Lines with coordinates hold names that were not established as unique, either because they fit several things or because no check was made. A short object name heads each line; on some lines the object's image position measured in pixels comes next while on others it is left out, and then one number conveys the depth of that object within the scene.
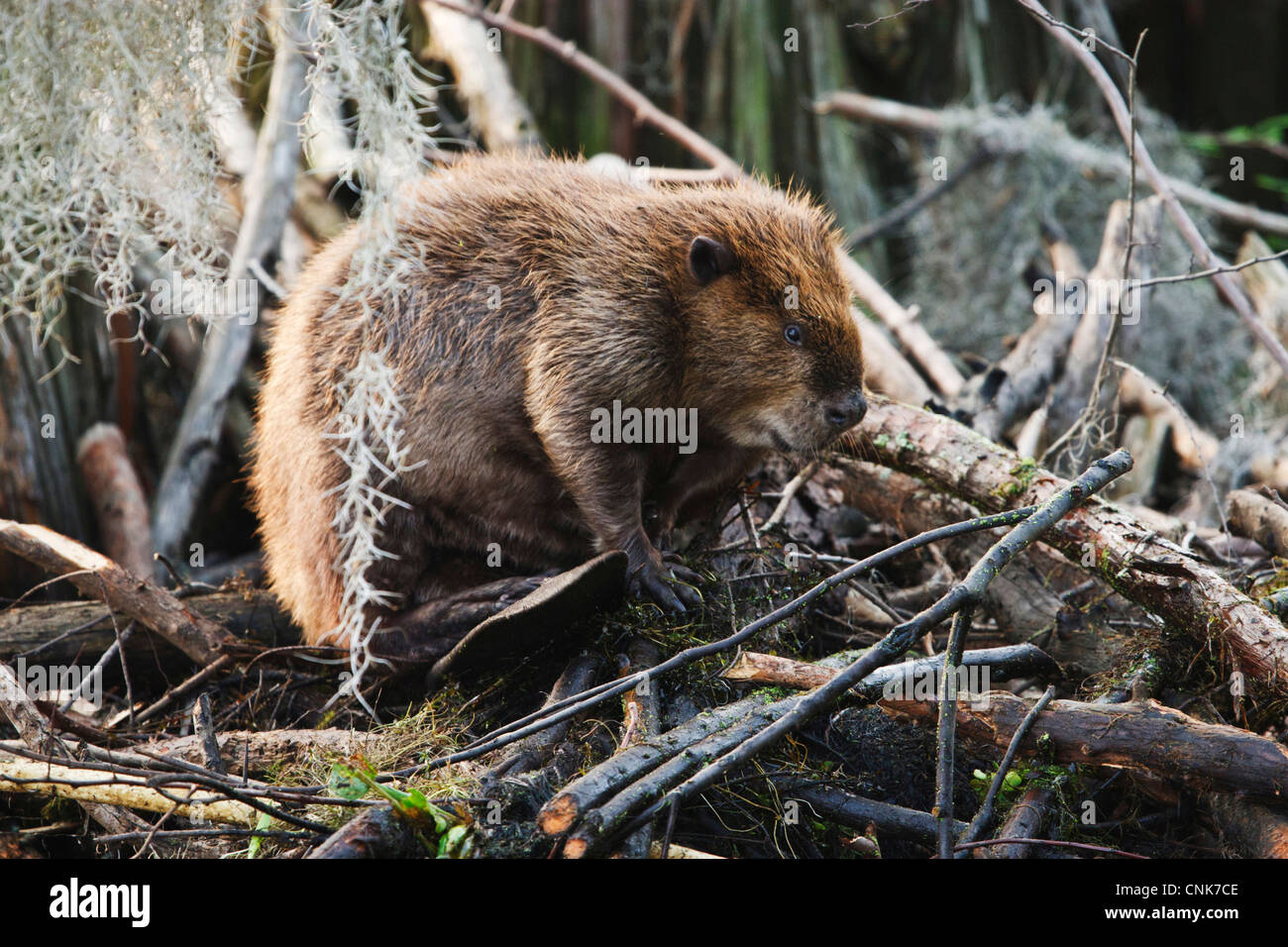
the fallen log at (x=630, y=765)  2.24
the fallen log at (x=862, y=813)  2.57
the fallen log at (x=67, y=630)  3.78
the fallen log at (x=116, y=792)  2.67
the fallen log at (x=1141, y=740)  2.44
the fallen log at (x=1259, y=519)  3.55
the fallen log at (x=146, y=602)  3.56
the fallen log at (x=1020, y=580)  3.32
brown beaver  3.37
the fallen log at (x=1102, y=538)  2.72
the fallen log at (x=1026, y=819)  2.44
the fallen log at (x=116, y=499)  4.88
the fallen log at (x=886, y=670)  2.72
